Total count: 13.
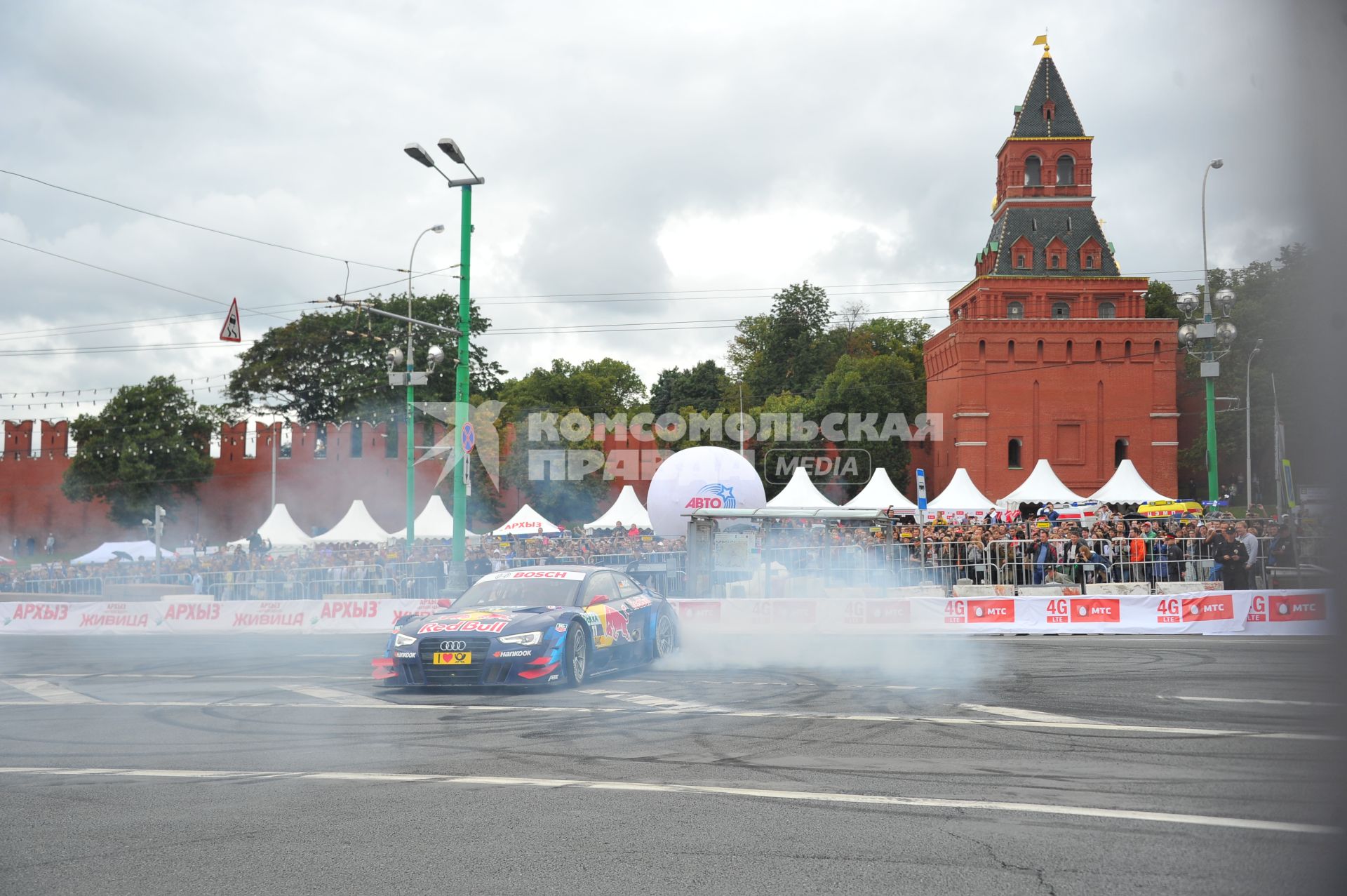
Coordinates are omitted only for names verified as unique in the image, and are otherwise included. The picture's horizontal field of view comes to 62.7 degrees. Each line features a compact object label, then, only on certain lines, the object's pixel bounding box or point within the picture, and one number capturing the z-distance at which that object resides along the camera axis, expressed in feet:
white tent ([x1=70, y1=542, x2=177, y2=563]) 164.04
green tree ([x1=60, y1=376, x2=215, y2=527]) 239.09
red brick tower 236.43
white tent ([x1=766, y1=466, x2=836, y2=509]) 146.51
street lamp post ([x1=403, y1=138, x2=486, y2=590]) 72.90
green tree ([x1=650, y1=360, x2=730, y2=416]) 330.24
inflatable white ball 126.11
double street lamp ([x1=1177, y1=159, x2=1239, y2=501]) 82.74
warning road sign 78.38
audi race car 39.09
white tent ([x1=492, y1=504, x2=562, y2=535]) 152.25
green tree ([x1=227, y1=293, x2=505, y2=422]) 252.83
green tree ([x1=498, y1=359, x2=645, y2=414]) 270.46
